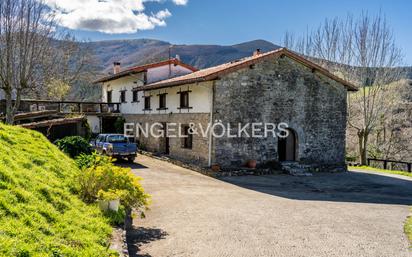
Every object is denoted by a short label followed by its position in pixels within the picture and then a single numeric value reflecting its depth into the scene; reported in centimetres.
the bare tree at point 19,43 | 1628
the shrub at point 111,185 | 812
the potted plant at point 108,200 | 762
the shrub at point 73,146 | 1412
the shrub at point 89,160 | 911
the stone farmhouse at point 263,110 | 1809
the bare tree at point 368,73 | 2511
